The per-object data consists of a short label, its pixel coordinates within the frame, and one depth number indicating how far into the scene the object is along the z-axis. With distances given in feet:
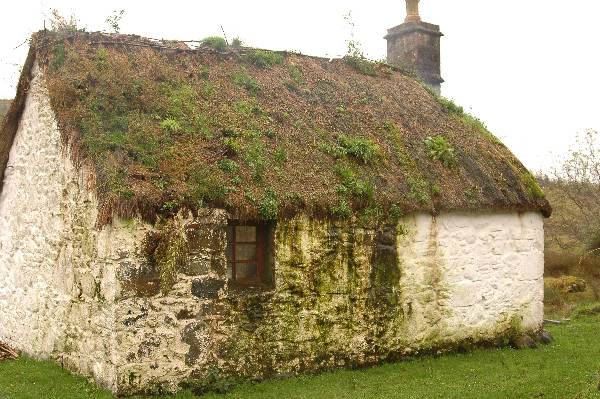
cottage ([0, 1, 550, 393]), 27.07
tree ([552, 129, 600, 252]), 71.51
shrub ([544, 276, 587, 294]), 57.88
